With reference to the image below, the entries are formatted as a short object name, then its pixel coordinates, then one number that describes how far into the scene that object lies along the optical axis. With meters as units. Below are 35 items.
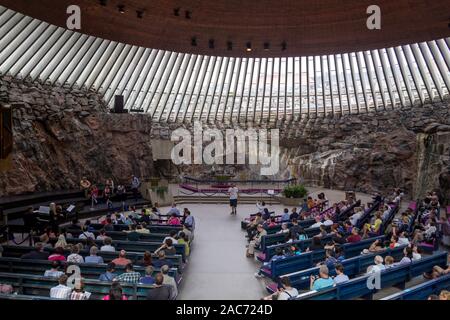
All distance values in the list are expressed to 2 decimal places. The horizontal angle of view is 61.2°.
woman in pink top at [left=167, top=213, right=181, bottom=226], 11.69
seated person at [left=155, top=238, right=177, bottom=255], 8.22
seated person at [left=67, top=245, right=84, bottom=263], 7.03
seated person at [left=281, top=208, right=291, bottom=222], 12.27
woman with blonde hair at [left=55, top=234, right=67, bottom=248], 8.35
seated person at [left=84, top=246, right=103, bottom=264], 7.18
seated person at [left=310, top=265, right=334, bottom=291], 5.79
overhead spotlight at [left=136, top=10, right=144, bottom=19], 13.05
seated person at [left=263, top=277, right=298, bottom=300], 5.08
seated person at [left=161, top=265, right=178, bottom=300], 6.04
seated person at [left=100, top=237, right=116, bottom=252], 8.13
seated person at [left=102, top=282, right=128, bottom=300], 4.77
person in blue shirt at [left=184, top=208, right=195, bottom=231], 10.95
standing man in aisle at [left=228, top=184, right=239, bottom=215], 15.86
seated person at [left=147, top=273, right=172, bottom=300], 5.27
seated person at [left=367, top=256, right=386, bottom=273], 6.40
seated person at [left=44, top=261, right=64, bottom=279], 6.22
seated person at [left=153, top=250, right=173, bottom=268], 7.20
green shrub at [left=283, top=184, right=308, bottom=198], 18.47
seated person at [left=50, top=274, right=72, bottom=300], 5.29
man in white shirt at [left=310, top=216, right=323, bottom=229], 10.84
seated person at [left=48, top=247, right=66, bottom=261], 7.14
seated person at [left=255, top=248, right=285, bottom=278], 7.56
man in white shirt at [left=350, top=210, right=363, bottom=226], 11.45
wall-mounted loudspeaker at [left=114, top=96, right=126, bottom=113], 21.19
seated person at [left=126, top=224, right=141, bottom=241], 9.59
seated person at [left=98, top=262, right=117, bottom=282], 6.23
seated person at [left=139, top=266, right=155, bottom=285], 6.15
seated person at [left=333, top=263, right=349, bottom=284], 5.98
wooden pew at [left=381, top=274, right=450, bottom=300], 5.11
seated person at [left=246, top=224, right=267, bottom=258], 9.64
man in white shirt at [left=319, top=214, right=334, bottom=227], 10.90
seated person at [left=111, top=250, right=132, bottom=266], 6.98
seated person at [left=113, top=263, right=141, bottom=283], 6.12
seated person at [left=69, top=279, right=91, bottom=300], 5.23
